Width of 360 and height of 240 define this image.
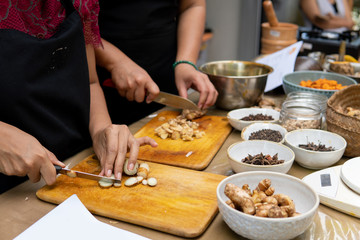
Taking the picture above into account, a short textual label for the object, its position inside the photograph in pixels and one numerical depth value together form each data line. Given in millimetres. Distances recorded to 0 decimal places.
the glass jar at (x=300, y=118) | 1399
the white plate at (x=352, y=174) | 1026
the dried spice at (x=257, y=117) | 1549
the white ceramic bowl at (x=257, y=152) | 1083
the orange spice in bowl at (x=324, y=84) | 1651
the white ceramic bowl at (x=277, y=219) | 791
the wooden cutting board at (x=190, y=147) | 1310
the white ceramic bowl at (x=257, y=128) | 1384
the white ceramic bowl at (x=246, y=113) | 1549
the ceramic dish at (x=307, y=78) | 1696
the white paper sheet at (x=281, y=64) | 1983
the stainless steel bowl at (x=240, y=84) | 1705
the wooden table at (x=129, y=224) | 910
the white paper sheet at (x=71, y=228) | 893
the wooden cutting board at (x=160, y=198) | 945
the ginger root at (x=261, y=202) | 819
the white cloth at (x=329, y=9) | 3931
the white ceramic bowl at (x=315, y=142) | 1170
